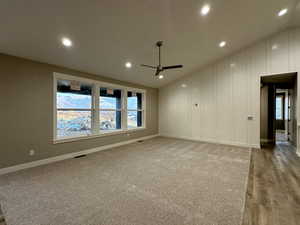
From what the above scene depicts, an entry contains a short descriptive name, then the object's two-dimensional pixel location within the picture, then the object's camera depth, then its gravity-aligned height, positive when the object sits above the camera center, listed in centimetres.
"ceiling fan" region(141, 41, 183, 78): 389 +197
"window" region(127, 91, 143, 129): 641 +17
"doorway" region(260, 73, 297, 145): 535 +32
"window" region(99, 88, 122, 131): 531 +17
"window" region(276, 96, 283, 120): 865 +32
